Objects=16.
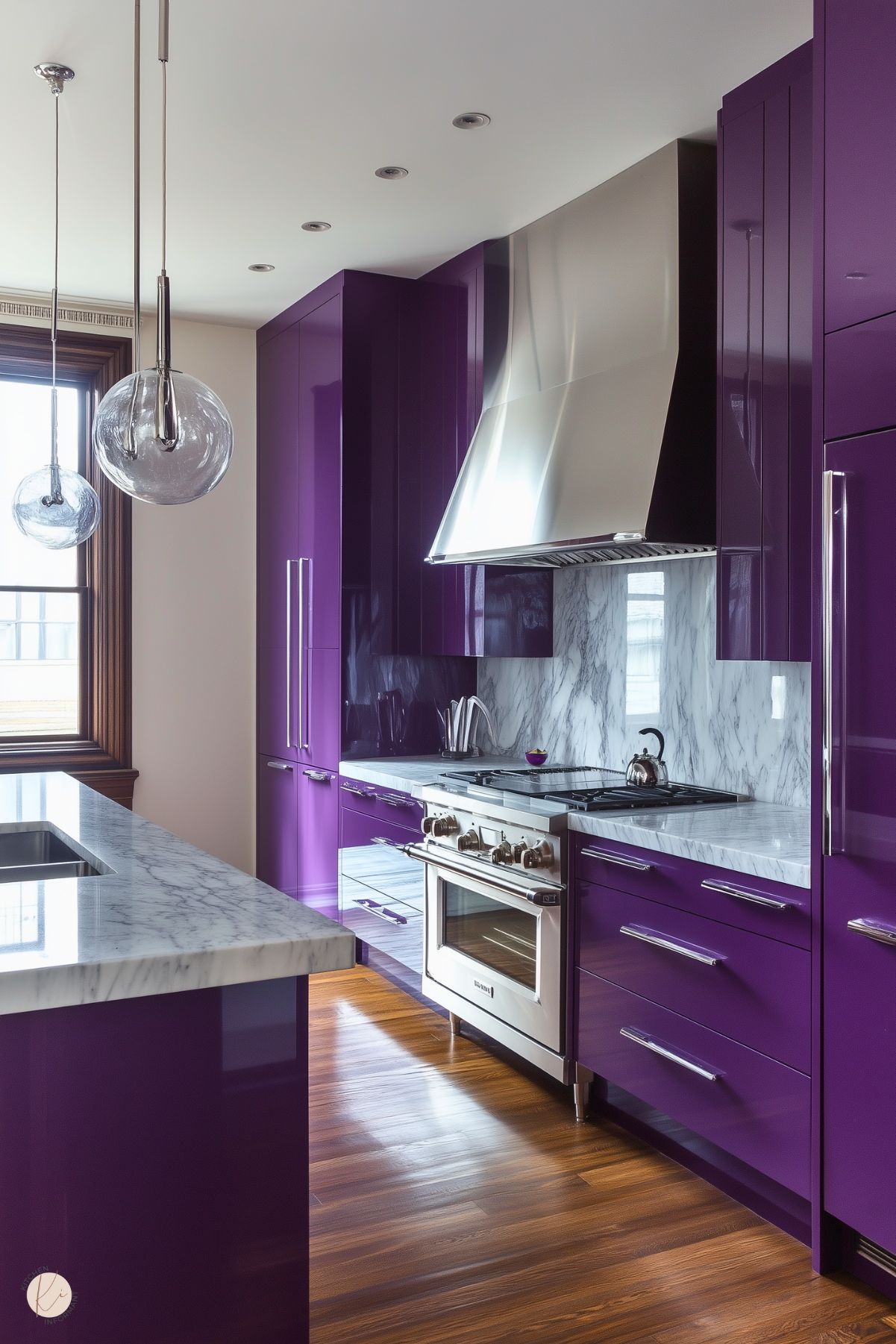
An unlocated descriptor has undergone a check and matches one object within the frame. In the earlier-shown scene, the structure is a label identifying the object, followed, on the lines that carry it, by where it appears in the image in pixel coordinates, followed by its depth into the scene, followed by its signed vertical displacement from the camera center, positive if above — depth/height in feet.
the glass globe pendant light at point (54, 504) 9.87 +1.38
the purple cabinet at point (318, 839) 15.06 -2.43
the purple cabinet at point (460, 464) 13.61 +2.49
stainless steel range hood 10.44 +2.80
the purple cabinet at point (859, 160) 7.07 +3.21
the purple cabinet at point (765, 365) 8.80 +2.37
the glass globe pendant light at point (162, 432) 6.23 +1.29
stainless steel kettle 11.35 -1.12
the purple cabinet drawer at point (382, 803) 12.85 -1.72
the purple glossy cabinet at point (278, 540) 16.21 +1.79
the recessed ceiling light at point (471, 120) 10.18 +4.89
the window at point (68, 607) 16.20 +0.78
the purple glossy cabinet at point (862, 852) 7.03 -1.22
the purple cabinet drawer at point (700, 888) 7.76 -1.72
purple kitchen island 4.71 -2.02
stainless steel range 10.12 -2.26
